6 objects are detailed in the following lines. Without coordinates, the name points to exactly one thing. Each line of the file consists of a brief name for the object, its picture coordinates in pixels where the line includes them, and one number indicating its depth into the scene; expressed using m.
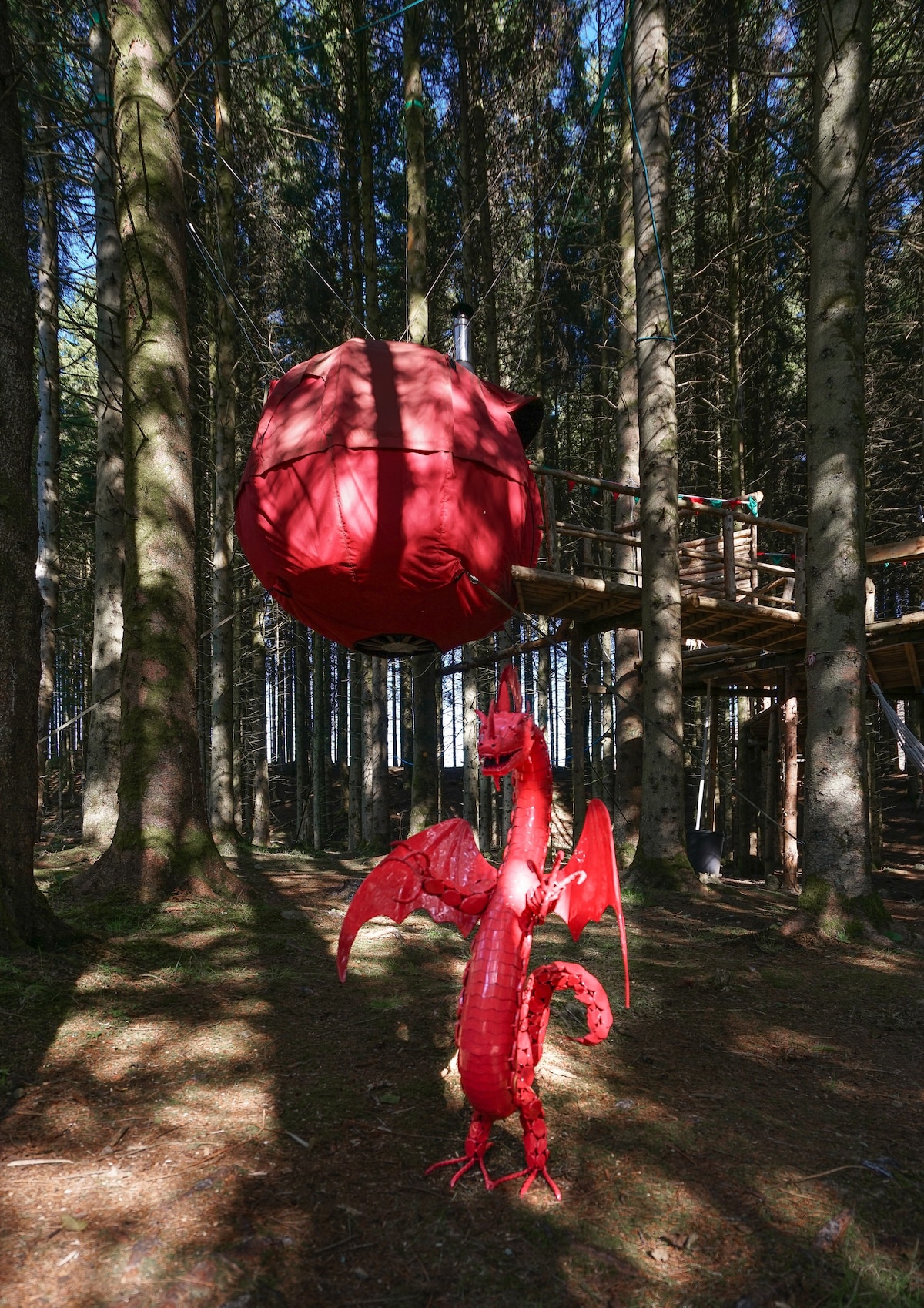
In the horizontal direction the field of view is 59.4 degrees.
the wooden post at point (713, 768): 14.54
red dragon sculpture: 2.65
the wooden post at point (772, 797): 12.59
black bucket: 12.99
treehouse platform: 8.26
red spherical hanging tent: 3.24
